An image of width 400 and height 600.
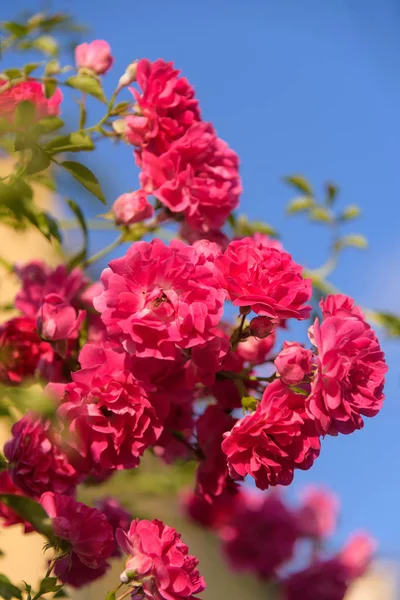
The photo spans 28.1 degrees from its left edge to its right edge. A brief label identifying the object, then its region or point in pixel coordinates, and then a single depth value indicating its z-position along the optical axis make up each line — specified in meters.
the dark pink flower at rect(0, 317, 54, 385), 0.98
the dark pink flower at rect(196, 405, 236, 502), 0.89
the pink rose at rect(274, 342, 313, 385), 0.77
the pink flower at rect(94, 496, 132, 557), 0.92
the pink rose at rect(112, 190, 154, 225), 0.97
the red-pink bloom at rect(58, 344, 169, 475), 0.80
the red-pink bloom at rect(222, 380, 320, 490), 0.78
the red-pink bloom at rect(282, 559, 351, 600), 1.64
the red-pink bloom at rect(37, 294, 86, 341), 0.90
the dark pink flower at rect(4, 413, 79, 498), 0.84
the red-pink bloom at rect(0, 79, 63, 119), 0.92
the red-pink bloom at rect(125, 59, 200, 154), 0.95
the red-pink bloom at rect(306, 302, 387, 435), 0.76
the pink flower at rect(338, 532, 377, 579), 1.78
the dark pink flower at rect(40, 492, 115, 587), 0.78
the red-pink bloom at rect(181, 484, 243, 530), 1.67
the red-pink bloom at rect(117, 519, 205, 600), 0.76
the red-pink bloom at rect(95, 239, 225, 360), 0.76
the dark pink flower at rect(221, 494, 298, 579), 1.71
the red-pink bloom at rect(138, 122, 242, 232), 0.95
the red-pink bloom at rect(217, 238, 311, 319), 0.79
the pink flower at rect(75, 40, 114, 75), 1.02
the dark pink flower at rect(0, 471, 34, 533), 0.90
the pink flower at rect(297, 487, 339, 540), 1.85
